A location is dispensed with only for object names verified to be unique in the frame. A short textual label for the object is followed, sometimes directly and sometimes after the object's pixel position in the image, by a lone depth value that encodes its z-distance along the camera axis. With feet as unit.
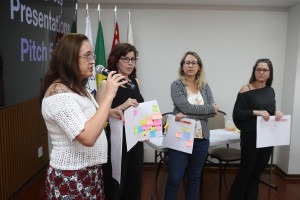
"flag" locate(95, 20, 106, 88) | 12.08
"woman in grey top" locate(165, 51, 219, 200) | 7.84
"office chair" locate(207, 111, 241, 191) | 10.73
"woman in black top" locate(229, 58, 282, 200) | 8.82
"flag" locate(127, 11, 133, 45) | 12.10
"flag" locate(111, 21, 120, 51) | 12.00
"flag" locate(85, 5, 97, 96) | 11.18
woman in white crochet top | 3.86
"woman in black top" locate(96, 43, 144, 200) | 6.59
